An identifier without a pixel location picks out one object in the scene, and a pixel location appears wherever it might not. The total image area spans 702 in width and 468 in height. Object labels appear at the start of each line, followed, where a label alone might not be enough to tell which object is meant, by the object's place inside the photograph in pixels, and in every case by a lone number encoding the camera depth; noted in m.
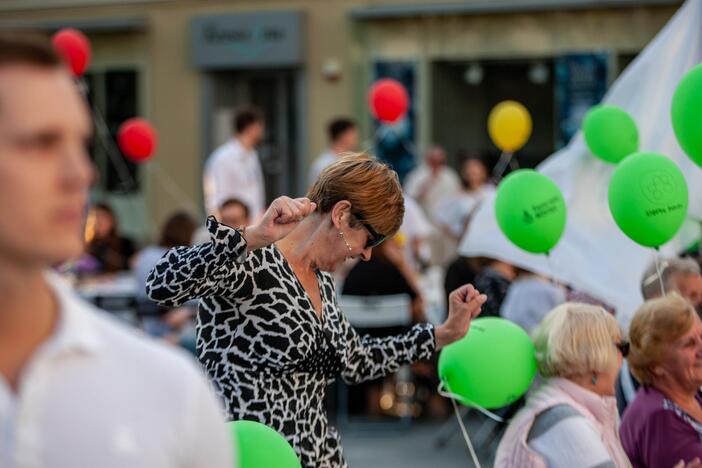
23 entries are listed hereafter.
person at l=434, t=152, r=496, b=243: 16.58
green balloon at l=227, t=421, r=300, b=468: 4.09
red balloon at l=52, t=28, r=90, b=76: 16.16
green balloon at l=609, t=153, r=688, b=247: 6.63
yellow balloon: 15.31
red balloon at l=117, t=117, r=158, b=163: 17.74
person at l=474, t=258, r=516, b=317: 10.75
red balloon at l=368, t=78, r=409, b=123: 17.34
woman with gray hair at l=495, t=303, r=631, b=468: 5.68
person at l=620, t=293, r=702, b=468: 5.96
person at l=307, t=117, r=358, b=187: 16.20
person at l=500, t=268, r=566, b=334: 9.91
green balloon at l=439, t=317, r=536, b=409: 5.90
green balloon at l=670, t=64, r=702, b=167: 6.74
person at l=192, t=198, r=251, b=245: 12.26
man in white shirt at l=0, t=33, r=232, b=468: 2.27
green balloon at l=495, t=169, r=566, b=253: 7.23
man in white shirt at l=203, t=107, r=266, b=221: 16.88
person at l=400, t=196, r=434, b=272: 15.55
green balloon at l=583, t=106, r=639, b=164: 8.27
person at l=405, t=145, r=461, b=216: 19.89
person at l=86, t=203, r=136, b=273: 16.99
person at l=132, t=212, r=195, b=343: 12.43
